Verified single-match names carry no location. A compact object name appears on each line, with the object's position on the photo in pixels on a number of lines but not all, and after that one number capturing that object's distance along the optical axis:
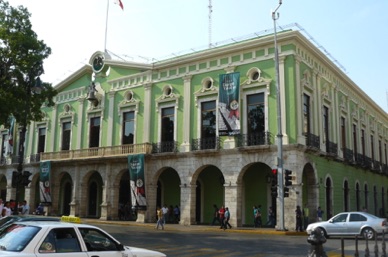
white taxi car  6.79
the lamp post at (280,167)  22.77
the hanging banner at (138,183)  29.48
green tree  20.25
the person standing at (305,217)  24.02
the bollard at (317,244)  7.52
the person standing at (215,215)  27.02
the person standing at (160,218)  24.81
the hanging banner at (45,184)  35.59
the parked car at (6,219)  13.45
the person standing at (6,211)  18.66
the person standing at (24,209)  24.27
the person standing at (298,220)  23.17
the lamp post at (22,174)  19.42
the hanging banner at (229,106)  26.17
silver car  19.42
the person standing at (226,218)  24.41
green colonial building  25.84
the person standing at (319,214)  25.14
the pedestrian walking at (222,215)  24.59
